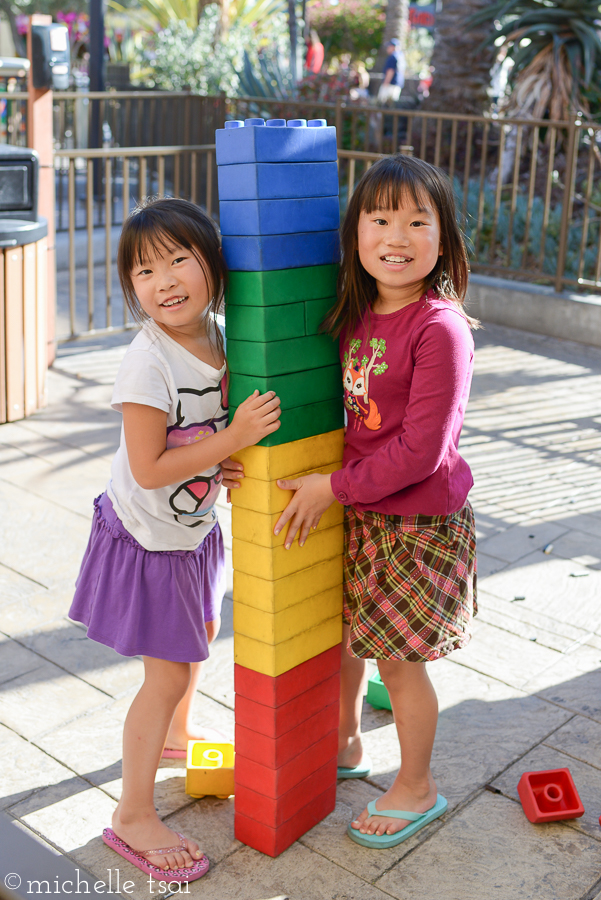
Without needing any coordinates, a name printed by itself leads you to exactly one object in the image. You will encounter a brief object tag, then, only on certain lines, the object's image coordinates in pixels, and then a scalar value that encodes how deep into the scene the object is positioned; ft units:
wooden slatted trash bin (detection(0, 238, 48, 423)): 15.30
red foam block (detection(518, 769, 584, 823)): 7.52
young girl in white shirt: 6.42
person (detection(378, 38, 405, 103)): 47.47
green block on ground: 9.10
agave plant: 30.76
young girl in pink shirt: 6.40
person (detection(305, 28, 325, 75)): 55.63
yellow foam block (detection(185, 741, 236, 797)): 7.73
